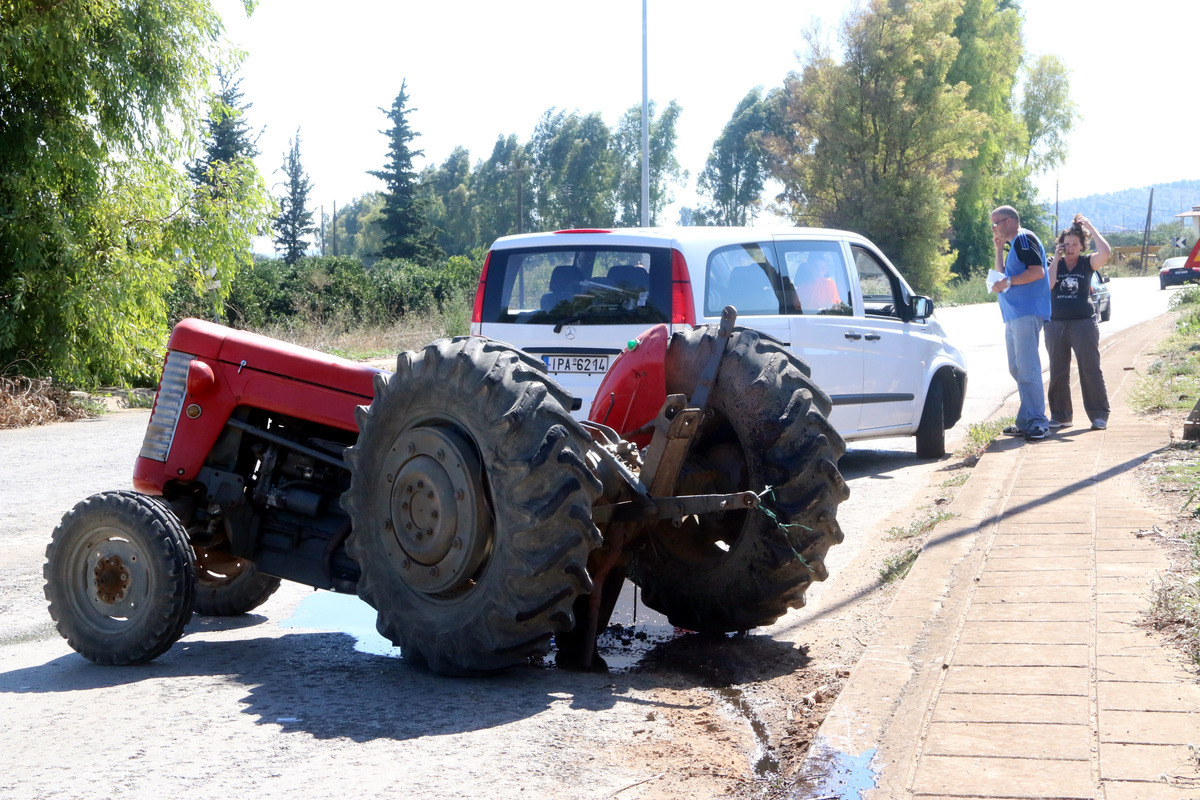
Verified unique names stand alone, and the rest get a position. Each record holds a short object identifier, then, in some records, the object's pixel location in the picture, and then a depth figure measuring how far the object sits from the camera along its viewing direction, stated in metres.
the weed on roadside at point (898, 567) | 6.19
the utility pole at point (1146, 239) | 87.62
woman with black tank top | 10.59
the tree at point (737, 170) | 81.69
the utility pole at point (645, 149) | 28.67
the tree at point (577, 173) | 80.75
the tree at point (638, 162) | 81.06
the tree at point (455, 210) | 88.50
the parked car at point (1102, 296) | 28.48
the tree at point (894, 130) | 48.09
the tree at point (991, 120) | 57.16
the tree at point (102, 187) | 15.23
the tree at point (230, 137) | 47.31
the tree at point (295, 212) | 61.53
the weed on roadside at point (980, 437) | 10.18
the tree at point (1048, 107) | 67.00
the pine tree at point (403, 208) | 60.78
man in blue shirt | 10.01
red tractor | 4.36
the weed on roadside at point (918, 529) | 7.03
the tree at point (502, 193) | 83.94
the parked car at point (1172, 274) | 49.88
